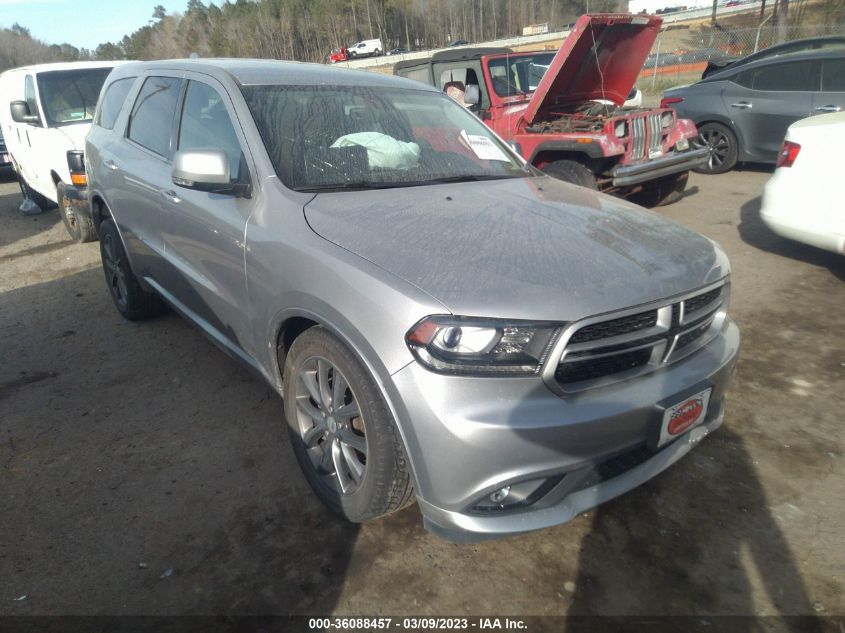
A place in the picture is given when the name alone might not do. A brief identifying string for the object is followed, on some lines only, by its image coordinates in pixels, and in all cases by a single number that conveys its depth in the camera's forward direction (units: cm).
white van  680
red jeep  620
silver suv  198
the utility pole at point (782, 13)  2414
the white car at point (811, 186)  457
